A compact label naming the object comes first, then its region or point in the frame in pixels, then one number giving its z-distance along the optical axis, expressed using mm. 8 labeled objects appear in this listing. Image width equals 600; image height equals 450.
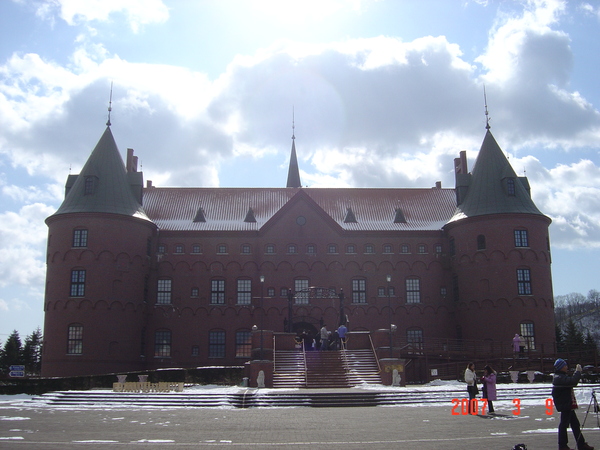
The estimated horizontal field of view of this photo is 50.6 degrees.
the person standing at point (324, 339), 36062
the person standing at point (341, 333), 35938
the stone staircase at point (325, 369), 30562
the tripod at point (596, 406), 14343
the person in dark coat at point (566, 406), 11391
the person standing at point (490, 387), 19344
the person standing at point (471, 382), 21448
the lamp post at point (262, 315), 32266
